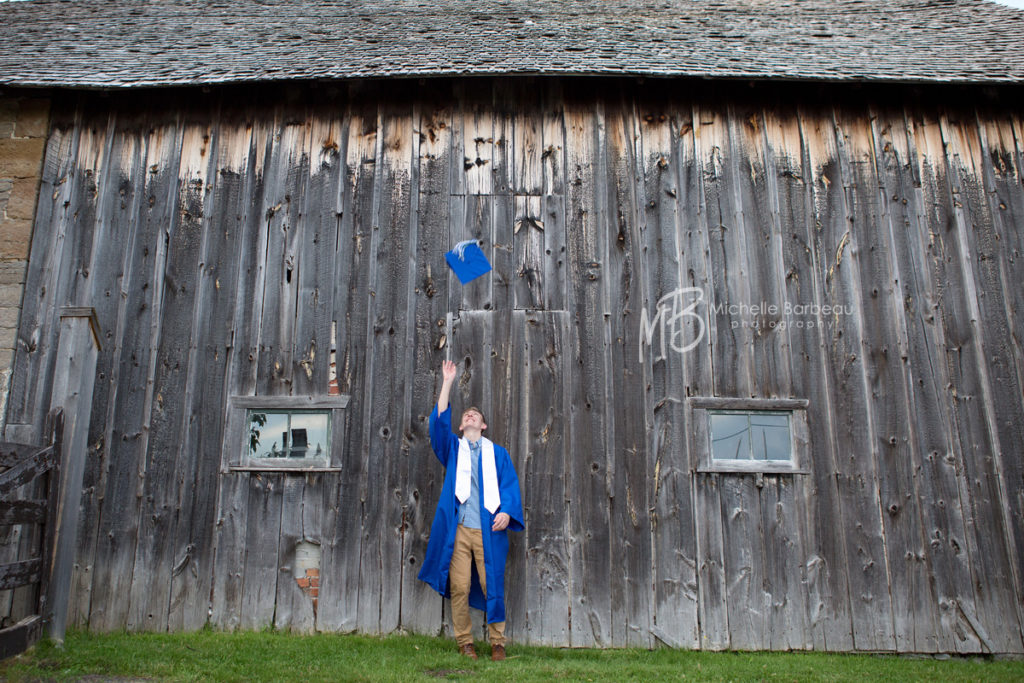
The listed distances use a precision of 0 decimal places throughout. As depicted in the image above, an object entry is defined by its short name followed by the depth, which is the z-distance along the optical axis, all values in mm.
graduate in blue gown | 4938
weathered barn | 5520
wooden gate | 4145
